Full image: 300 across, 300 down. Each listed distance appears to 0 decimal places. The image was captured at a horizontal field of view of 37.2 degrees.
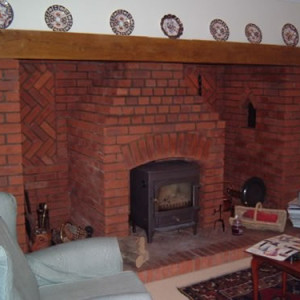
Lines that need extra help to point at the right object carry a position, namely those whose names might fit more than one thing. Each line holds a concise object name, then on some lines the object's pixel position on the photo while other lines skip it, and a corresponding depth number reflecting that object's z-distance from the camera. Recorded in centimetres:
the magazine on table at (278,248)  254
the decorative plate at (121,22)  302
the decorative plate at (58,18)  282
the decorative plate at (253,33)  360
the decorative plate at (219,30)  343
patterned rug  293
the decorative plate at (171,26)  320
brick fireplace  337
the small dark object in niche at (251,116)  450
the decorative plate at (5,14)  268
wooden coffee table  242
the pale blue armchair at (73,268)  216
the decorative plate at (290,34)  380
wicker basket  375
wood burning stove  342
